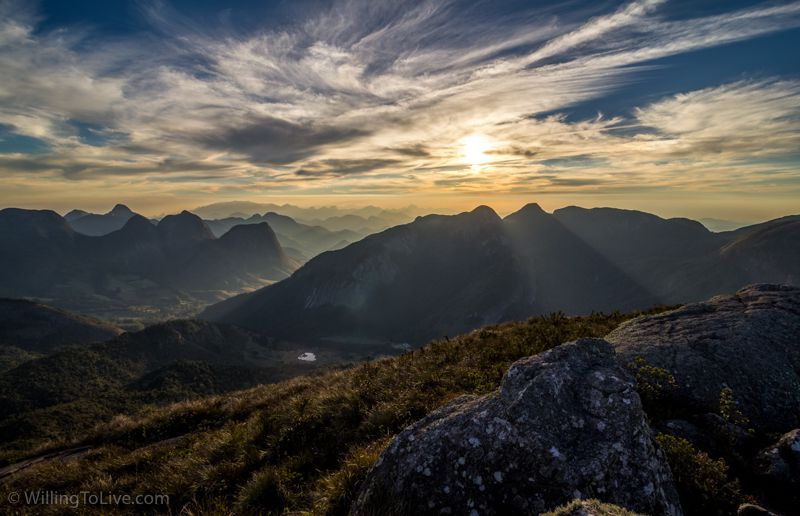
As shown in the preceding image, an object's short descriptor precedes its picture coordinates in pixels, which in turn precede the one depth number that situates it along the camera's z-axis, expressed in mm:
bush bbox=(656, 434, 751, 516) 5945
